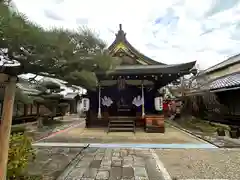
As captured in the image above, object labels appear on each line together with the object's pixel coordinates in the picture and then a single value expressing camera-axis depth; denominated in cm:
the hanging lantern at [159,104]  831
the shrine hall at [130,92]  766
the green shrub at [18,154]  215
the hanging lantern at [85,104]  848
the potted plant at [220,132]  642
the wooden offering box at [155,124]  734
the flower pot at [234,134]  594
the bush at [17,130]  499
